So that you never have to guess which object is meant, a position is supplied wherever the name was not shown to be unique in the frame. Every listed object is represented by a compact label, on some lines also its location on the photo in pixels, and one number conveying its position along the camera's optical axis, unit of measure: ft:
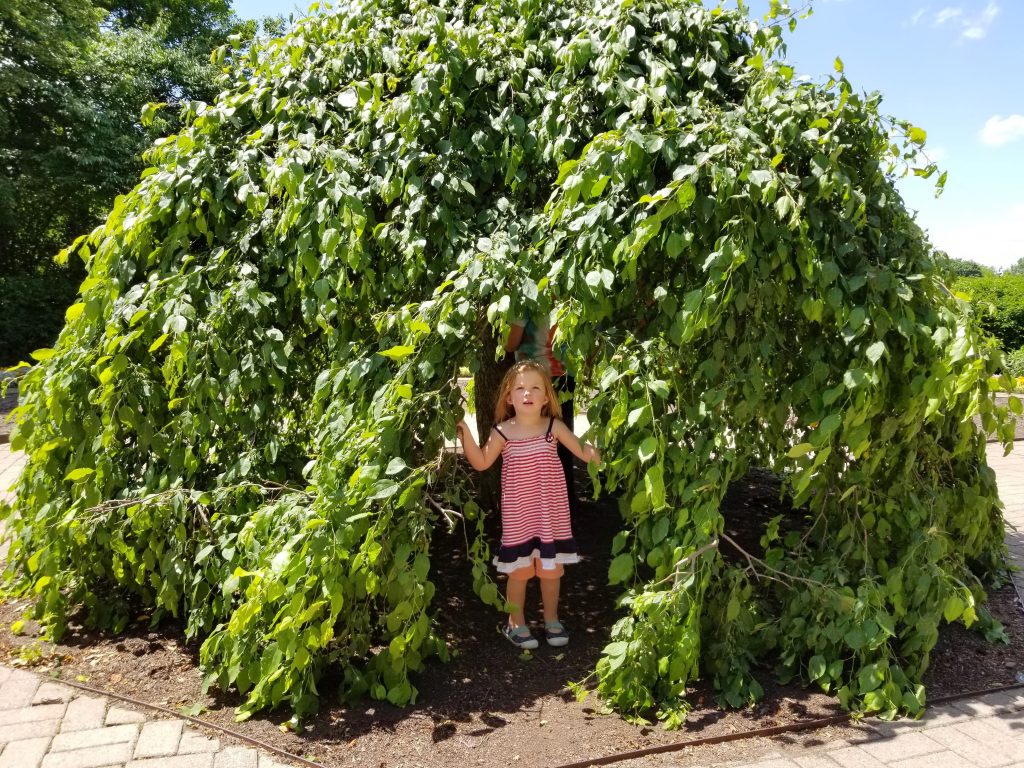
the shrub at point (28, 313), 57.06
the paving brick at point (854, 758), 8.96
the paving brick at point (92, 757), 9.07
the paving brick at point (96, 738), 9.45
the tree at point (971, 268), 188.03
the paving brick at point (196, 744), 9.27
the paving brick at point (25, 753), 9.11
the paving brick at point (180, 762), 8.96
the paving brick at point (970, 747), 9.05
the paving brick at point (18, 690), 10.46
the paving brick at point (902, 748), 9.14
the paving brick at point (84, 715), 9.89
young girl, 11.62
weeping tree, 9.84
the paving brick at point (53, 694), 10.53
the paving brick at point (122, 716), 10.00
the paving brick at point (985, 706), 10.32
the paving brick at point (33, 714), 10.07
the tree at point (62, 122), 55.88
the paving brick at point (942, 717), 9.92
